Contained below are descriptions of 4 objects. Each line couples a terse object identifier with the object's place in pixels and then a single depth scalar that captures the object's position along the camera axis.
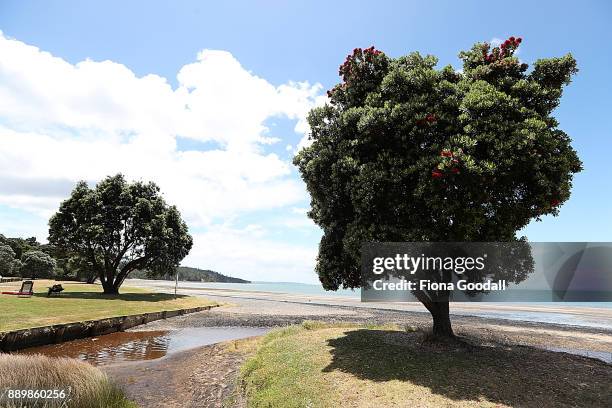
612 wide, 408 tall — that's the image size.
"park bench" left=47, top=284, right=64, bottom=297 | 35.03
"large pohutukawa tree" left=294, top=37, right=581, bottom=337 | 12.64
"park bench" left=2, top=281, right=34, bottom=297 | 34.12
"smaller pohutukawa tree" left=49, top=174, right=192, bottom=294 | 43.75
